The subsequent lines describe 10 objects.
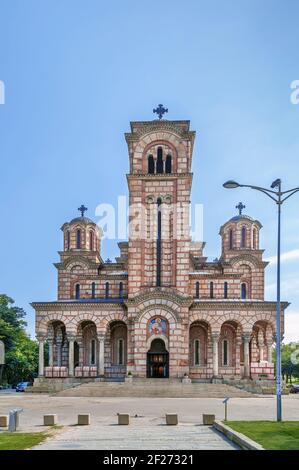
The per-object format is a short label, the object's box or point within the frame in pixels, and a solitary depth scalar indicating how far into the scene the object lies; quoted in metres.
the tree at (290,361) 91.81
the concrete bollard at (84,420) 21.28
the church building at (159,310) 51.62
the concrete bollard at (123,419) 21.19
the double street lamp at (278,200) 21.91
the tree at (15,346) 65.00
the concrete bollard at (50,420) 21.31
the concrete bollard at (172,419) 20.91
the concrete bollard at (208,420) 21.05
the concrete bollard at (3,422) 20.52
